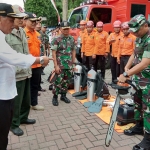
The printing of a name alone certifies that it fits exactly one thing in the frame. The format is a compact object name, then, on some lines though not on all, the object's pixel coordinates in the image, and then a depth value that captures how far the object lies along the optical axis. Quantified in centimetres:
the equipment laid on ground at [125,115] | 337
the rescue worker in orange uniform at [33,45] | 360
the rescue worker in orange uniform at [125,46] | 534
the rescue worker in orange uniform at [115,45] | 583
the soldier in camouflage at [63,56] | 410
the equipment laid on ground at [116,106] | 239
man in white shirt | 166
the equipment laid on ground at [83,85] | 494
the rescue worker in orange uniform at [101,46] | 617
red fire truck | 769
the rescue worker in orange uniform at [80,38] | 704
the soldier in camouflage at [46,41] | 735
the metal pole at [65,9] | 1249
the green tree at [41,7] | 2488
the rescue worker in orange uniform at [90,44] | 626
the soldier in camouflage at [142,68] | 245
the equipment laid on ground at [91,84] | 450
